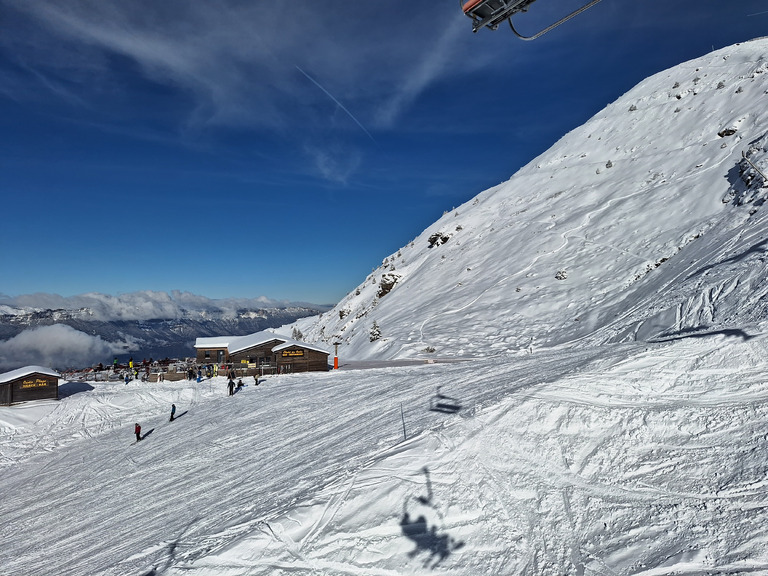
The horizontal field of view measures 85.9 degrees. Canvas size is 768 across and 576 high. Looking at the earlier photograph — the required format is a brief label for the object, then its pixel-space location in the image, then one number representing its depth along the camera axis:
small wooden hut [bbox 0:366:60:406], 29.91
